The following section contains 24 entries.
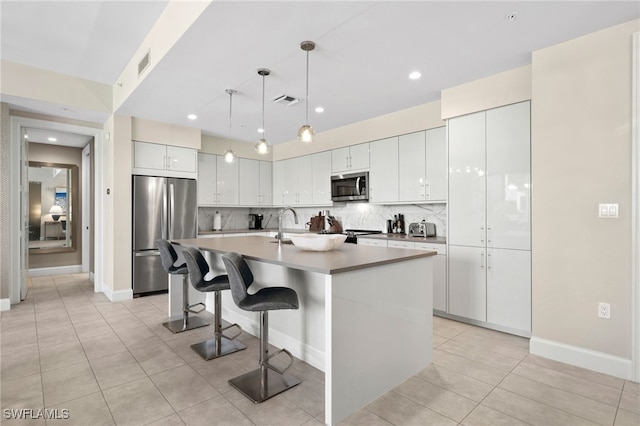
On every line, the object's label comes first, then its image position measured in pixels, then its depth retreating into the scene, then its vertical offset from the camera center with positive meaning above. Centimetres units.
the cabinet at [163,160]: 495 +81
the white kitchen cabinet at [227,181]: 609 +56
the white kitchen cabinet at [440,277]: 383 -78
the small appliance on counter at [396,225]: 491 -21
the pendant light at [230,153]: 376 +68
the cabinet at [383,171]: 469 +59
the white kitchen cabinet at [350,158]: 511 +85
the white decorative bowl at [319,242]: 264 -25
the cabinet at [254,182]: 643 +58
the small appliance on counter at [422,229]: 443 -25
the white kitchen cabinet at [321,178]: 574 +59
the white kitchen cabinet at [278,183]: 671 +57
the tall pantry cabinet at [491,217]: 321 -6
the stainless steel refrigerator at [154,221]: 487 -16
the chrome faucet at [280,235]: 317 -23
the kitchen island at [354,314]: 195 -73
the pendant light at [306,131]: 270 +68
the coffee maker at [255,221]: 680 -21
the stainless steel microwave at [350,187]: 507 +39
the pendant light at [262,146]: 326 +67
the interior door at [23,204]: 461 +10
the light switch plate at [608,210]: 251 +0
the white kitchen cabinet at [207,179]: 584 +57
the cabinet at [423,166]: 417 +60
